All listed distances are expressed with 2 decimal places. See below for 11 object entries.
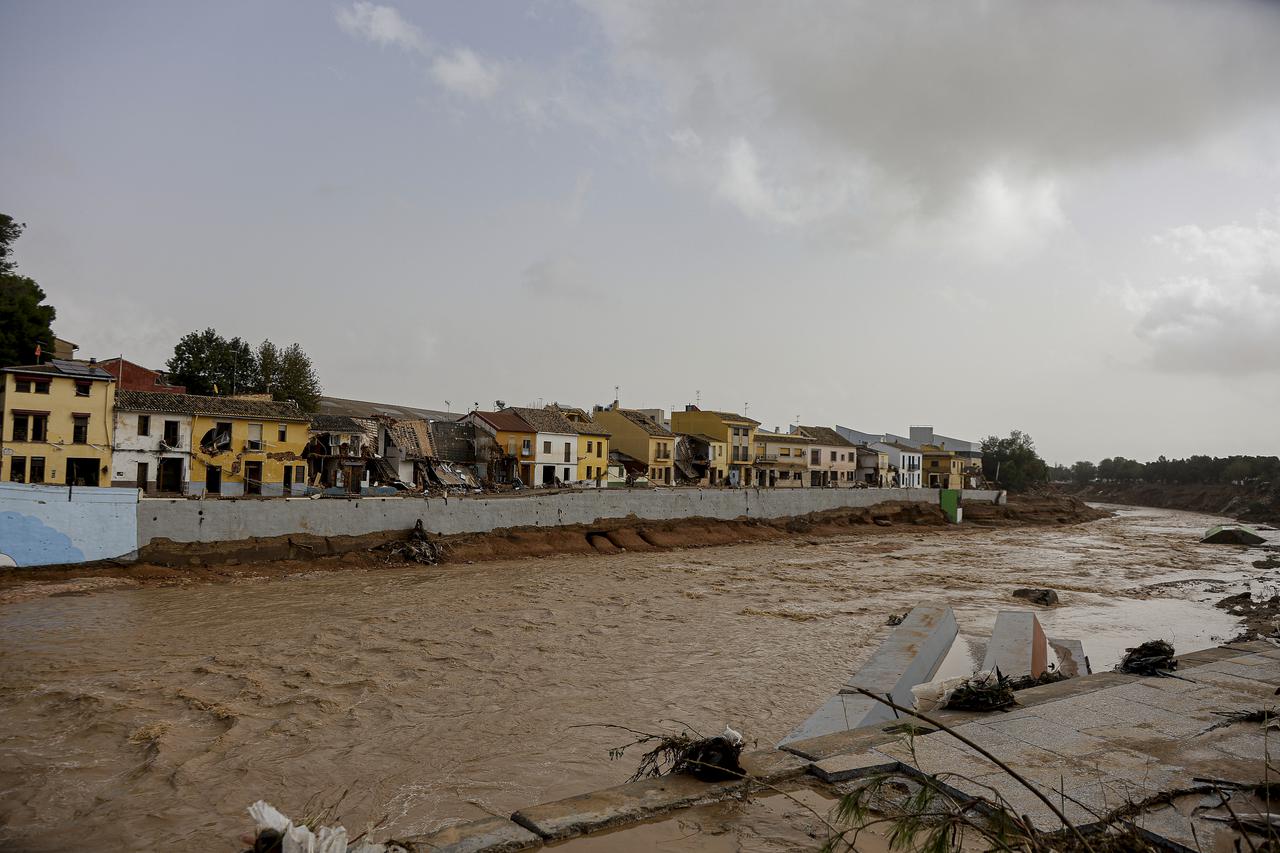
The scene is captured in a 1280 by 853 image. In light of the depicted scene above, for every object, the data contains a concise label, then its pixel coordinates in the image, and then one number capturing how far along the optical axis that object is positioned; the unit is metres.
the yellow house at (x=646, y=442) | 54.49
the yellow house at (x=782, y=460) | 62.38
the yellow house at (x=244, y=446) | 32.91
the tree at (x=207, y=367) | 45.91
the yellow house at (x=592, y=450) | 49.59
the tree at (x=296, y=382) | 47.72
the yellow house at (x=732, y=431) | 59.25
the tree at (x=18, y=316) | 32.44
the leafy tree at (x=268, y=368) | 47.25
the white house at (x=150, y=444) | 30.84
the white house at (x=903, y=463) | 71.94
